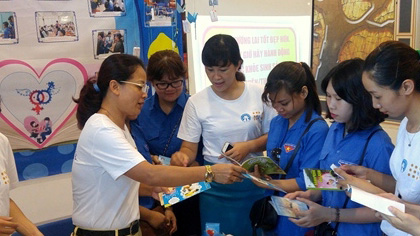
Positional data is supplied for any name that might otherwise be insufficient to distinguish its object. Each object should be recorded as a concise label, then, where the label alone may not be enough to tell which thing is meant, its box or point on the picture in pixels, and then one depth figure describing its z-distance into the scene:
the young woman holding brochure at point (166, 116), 2.15
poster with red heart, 2.30
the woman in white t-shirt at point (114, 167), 1.52
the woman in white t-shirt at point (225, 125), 2.01
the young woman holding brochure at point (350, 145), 1.49
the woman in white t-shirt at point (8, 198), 1.56
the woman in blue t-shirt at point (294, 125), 1.75
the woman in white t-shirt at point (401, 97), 1.30
